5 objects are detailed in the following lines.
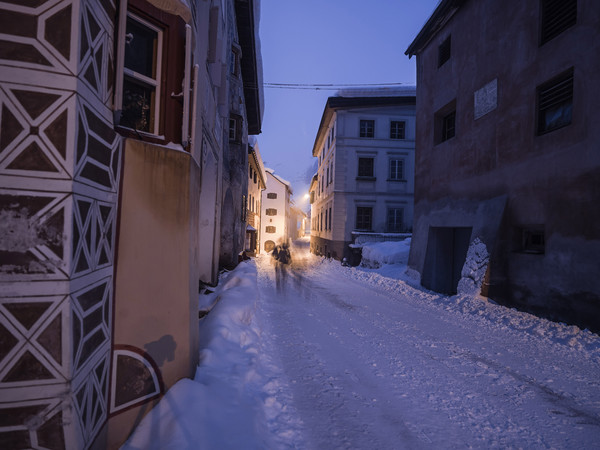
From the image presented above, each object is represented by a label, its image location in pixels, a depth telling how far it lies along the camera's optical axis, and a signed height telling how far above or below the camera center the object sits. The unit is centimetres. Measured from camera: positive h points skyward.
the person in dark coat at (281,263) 1174 -202
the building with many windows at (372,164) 2162 +500
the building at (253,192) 2280 +321
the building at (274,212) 3823 +229
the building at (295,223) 5975 +175
